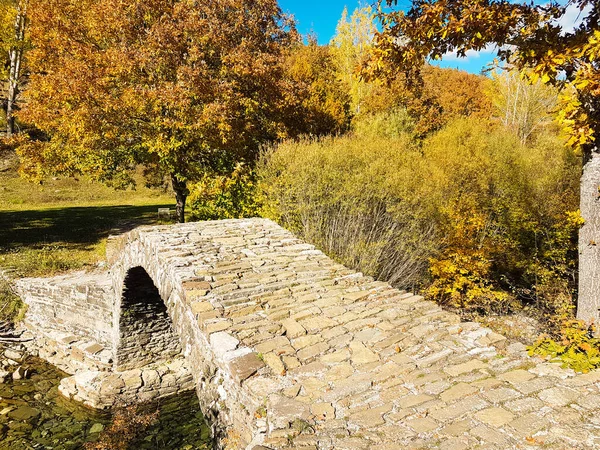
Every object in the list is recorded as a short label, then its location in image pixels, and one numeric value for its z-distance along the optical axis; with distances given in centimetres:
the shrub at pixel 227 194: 1105
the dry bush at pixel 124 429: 772
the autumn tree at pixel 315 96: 1267
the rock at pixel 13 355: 1005
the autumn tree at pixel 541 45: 507
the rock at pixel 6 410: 819
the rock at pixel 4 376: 919
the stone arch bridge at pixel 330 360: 291
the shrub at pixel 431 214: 1041
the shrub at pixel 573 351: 347
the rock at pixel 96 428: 823
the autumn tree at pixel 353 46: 2222
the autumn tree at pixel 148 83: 1008
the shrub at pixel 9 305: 1084
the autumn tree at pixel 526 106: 2427
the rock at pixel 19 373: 937
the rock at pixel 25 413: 815
